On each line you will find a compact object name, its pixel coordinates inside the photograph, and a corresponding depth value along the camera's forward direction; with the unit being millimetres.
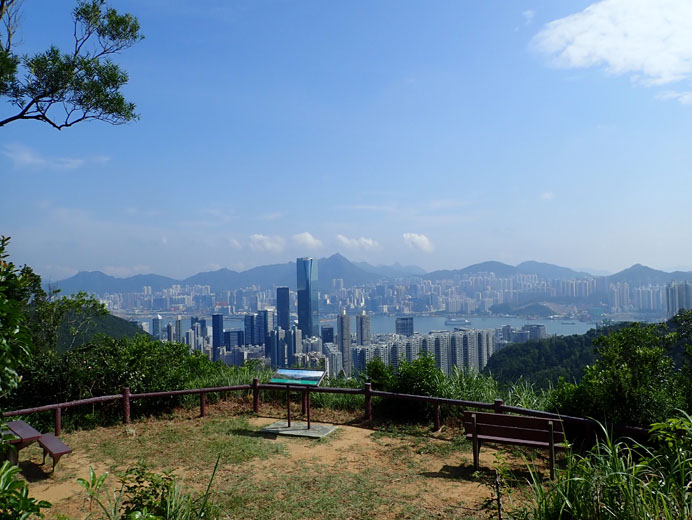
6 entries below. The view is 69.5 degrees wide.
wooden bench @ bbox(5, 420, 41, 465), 5363
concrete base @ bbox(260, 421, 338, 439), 7301
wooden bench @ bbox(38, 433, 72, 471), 5430
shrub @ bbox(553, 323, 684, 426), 5664
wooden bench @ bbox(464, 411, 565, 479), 5445
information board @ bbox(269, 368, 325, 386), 7652
